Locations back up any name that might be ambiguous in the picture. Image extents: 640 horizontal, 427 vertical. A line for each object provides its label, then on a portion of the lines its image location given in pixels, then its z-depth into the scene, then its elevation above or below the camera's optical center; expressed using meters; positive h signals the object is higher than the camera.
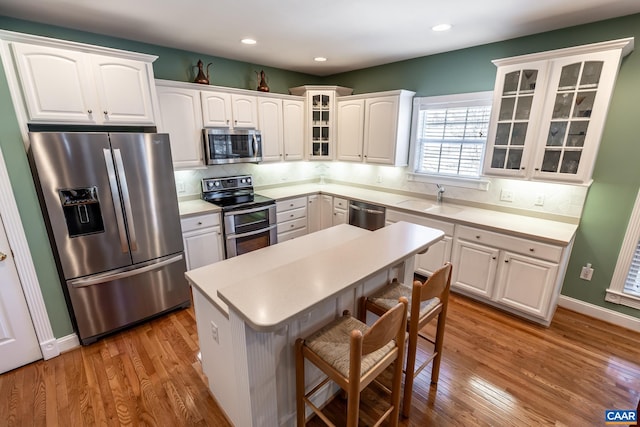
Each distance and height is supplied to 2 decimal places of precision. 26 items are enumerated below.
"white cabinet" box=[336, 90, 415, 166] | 3.57 +0.24
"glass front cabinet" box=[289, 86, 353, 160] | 4.05 +0.39
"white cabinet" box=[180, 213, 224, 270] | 3.02 -1.02
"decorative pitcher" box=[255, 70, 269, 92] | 3.74 +0.78
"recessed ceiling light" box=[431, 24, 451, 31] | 2.45 +1.02
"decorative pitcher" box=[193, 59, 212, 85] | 3.21 +0.75
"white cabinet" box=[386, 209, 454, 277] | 3.05 -1.07
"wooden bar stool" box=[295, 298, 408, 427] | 1.22 -0.99
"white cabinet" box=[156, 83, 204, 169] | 2.96 +0.24
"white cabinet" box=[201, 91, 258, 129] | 3.25 +0.42
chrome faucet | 3.55 -0.58
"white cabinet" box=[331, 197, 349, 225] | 3.99 -0.91
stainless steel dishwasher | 3.60 -0.89
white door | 2.04 -1.29
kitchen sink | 3.34 -0.70
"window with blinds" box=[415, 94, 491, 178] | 3.20 +0.11
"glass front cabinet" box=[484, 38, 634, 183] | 2.22 +0.30
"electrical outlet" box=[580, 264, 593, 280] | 2.74 -1.20
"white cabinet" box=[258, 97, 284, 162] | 3.72 +0.24
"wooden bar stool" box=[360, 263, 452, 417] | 1.56 -0.97
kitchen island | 1.24 -0.74
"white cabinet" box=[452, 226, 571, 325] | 2.48 -1.15
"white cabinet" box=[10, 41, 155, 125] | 2.00 +0.45
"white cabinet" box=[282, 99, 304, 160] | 3.96 +0.24
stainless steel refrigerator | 2.06 -0.61
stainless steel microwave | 3.29 -0.01
